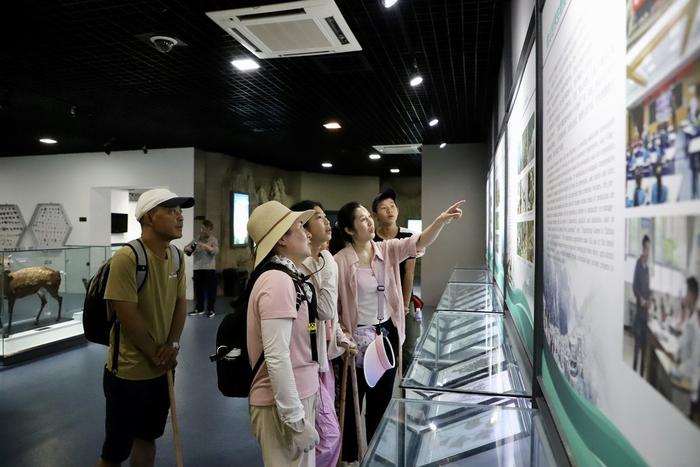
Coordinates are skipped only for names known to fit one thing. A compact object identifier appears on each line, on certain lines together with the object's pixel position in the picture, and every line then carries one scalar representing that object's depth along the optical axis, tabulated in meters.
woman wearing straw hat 1.67
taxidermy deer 5.08
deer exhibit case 5.10
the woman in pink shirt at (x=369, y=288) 2.74
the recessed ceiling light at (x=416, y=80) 4.64
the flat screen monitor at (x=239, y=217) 10.15
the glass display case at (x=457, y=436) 1.27
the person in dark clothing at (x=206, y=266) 7.79
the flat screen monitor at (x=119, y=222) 10.58
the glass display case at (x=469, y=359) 1.70
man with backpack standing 2.19
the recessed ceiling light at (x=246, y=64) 4.21
